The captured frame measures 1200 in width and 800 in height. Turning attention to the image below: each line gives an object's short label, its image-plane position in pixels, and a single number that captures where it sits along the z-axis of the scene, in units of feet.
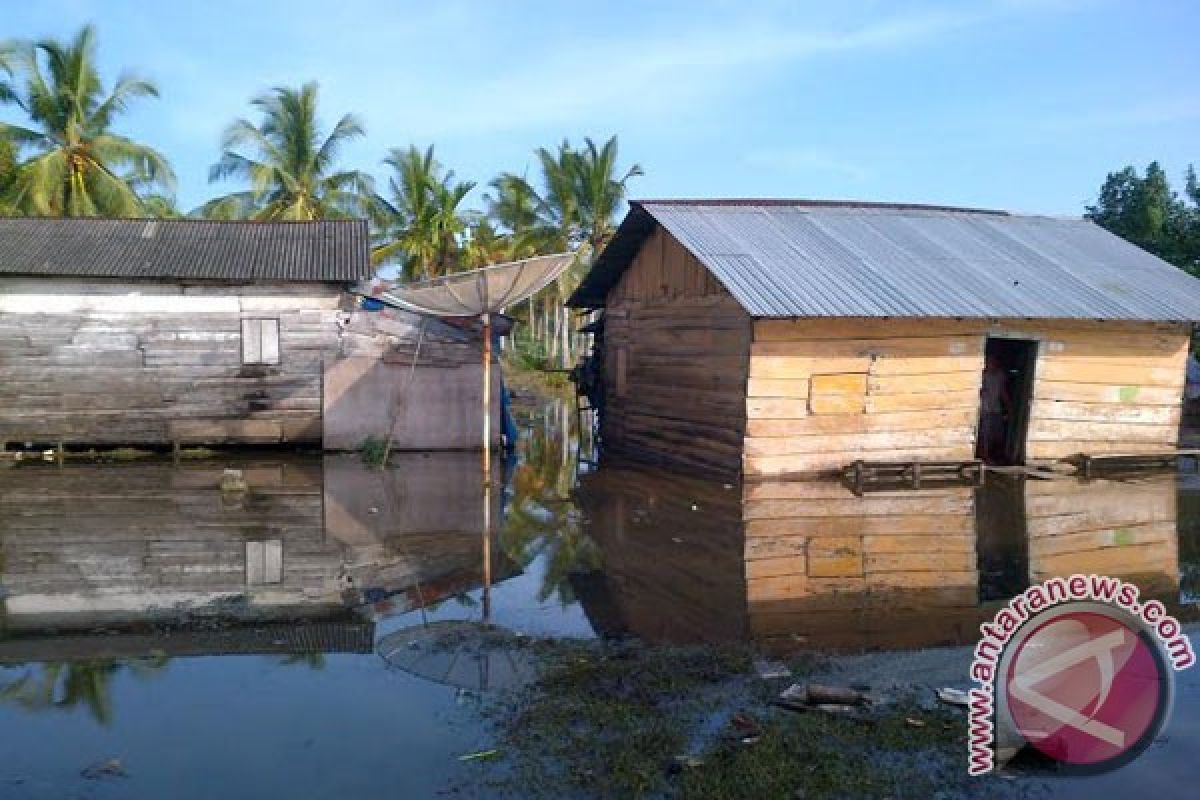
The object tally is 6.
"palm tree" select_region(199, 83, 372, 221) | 94.27
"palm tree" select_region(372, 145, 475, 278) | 102.37
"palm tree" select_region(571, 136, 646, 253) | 106.63
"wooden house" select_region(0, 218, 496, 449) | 53.11
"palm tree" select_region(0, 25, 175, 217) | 77.41
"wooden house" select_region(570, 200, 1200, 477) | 43.04
